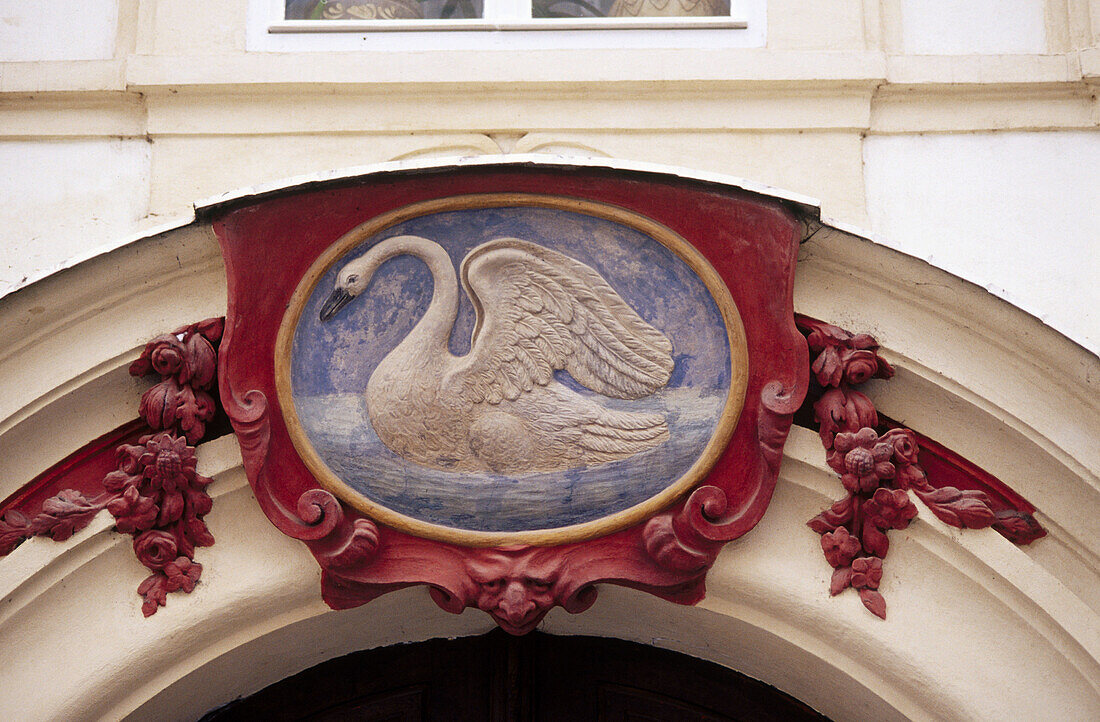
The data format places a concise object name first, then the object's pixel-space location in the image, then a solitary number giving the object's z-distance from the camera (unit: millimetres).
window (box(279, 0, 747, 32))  3854
